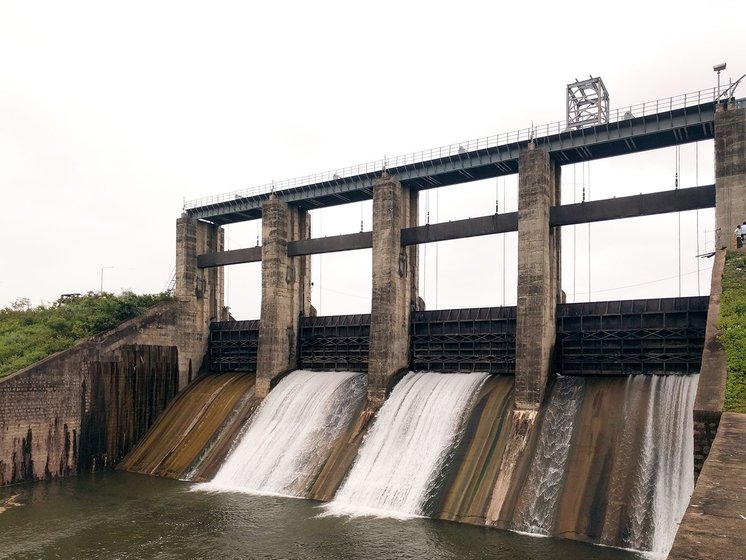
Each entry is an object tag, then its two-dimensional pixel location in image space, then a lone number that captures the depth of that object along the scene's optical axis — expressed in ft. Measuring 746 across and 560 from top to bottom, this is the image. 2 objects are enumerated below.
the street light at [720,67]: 95.50
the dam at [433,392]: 77.00
